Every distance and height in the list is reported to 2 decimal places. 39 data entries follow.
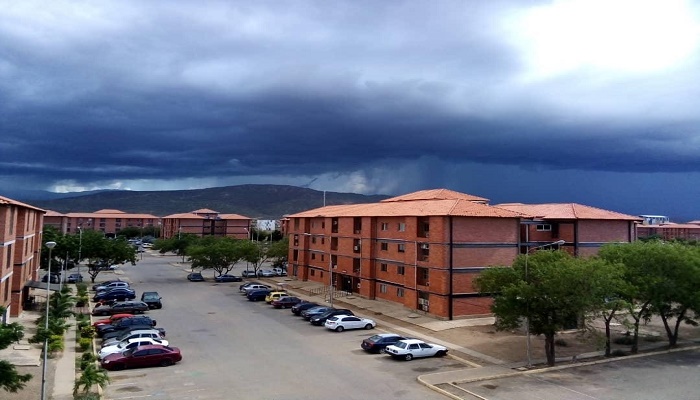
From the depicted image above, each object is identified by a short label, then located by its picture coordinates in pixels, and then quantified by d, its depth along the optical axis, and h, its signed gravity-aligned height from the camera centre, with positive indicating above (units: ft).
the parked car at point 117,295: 191.83 -25.60
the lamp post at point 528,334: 111.34 -22.16
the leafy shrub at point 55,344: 120.16 -27.73
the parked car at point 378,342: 121.08 -26.10
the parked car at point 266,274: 296.05 -26.21
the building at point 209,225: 556.10 +2.51
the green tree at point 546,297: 107.34 -13.52
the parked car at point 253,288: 213.87 -24.63
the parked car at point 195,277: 270.67 -26.23
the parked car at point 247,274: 295.07 -26.56
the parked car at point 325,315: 155.94 -25.90
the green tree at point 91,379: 82.69 -24.56
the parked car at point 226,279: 269.23 -26.55
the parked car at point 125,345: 110.16 -25.71
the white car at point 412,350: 115.03 -26.49
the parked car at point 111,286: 216.45 -25.33
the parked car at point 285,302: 188.44 -26.52
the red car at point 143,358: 104.37 -26.76
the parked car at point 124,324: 136.26 -25.92
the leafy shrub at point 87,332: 131.44 -27.11
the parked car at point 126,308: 168.14 -26.45
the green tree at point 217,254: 267.39 -13.79
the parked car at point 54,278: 244.18 -25.60
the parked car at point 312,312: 162.09 -25.90
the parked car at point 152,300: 181.47 -25.74
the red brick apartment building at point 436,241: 162.09 -3.52
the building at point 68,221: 585.63 +4.59
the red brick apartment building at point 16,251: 134.41 -8.33
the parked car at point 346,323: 147.17 -26.59
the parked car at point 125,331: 126.78 -26.23
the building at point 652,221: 615.57 +16.33
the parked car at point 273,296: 196.13 -25.70
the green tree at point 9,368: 61.77 -17.20
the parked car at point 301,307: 172.00 -25.95
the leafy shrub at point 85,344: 123.02 -28.00
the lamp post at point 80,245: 238.89 -9.22
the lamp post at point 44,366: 79.04 -22.71
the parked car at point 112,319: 148.08 -26.74
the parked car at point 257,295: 205.46 -26.32
